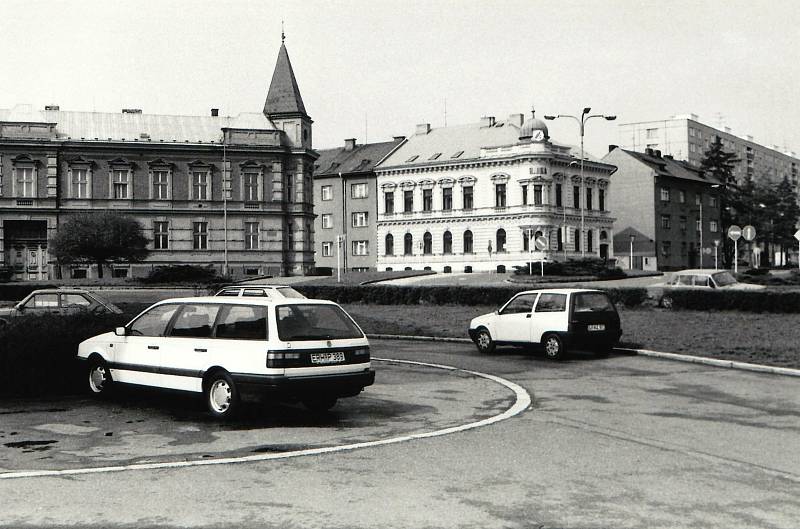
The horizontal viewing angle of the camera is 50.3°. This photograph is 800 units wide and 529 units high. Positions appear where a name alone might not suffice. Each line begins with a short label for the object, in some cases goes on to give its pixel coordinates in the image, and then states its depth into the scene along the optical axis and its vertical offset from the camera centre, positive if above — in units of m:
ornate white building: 74.69 +8.44
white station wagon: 10.76 -0.75
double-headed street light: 49.25 +10.10
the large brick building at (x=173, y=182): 60.28 +8.27
